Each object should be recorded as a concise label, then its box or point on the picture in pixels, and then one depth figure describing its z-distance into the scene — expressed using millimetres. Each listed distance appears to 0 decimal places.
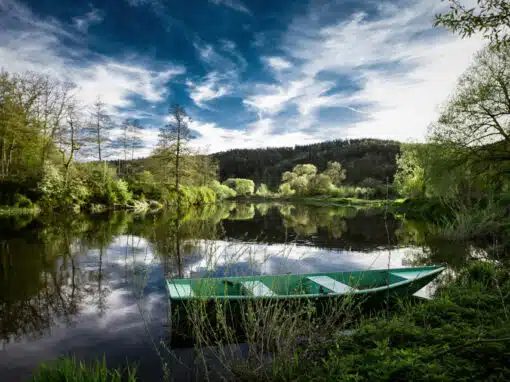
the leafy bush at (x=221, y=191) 63394
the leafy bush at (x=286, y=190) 76181
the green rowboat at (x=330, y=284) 5969
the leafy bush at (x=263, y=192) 87431
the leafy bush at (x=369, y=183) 74438
